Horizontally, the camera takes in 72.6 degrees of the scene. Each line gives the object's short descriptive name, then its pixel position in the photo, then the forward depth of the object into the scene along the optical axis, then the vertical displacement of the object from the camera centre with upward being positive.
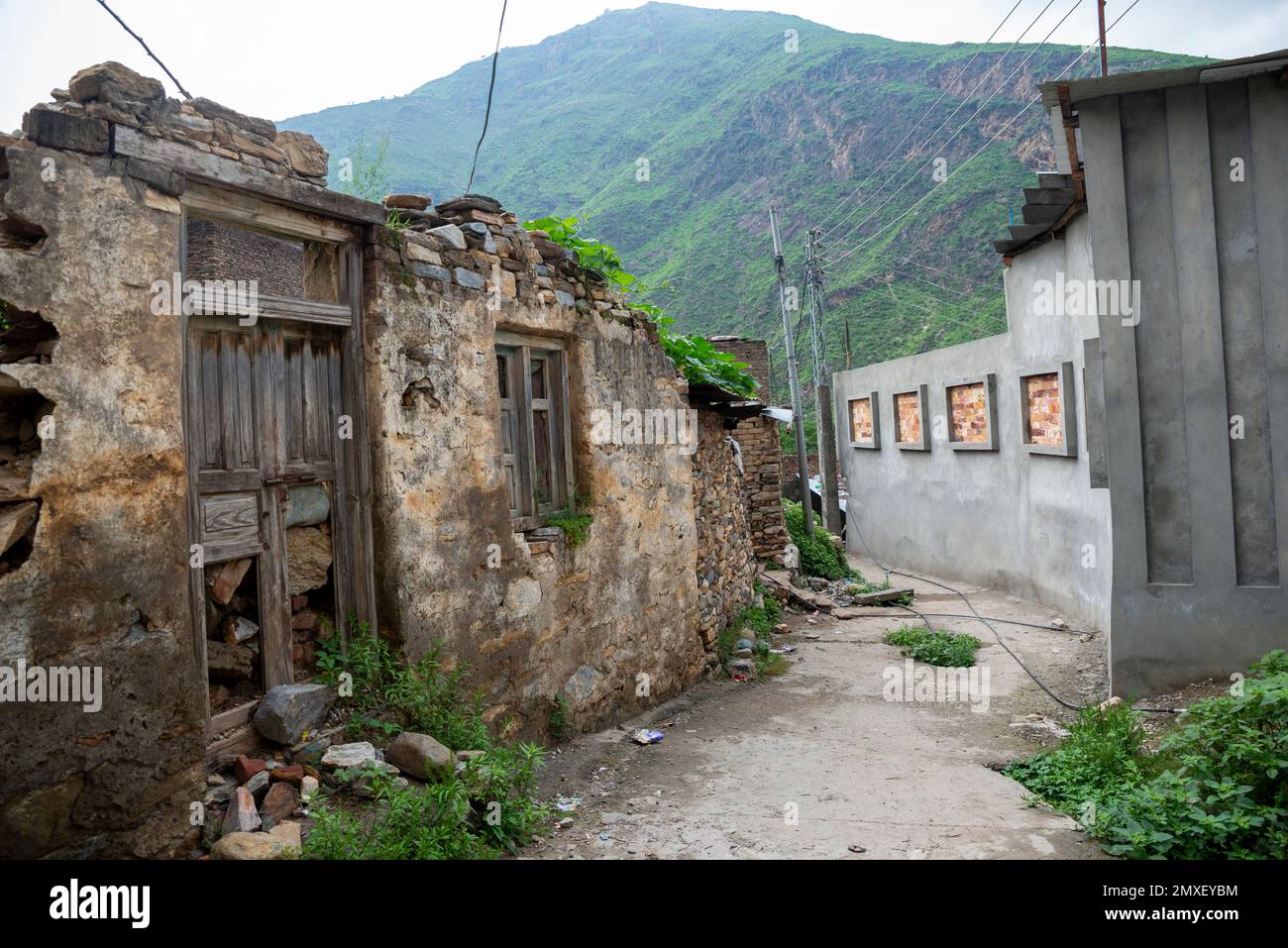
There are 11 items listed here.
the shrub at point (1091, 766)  4.97 -1.91
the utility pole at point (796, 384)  16.42 +1.59
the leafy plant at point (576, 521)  6.27 -0.29
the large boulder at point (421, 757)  4.17 -1.29
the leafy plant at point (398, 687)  4.54 -1.05
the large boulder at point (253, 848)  3.32 -1.33
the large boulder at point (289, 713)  4.04 -1.01
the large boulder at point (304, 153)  4.21 +1.68
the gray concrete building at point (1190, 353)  6.50 +0.71
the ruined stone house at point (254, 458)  3.08 +0.19
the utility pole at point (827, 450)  18.69 +0.37
